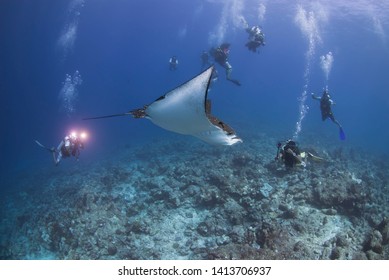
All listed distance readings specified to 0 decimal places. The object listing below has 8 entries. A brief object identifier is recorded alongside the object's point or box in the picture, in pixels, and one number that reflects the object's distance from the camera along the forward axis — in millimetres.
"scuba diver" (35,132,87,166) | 7312
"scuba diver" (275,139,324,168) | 5668
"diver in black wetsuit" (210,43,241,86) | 12712
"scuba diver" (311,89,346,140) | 11008
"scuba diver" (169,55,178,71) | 17166
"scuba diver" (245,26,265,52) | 12570
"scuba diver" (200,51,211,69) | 19517
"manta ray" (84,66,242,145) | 2746
